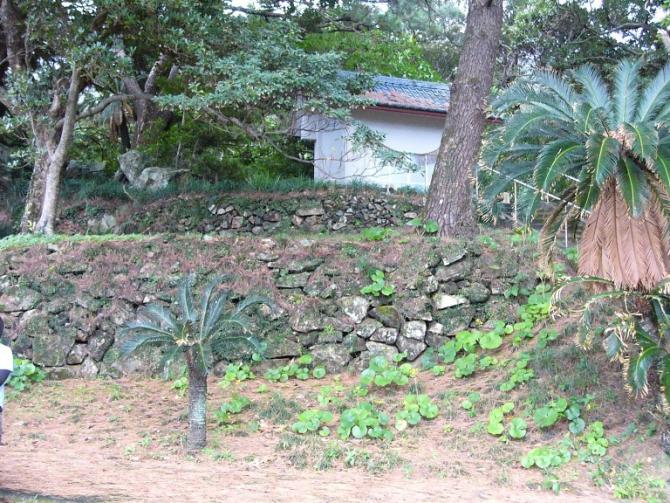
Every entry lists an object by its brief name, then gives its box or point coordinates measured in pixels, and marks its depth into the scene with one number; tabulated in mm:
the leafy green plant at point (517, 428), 7512
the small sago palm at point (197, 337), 7286
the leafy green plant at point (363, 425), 7770
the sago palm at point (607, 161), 6629
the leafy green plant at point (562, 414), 7473
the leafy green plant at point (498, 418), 7650
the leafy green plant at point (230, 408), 8297
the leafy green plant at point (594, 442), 7055
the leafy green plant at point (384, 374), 8961
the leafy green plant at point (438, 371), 9422
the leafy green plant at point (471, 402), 8234
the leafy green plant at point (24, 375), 9775
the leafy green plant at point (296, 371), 9719
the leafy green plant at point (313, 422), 7926
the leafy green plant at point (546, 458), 6926
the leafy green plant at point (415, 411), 8055
